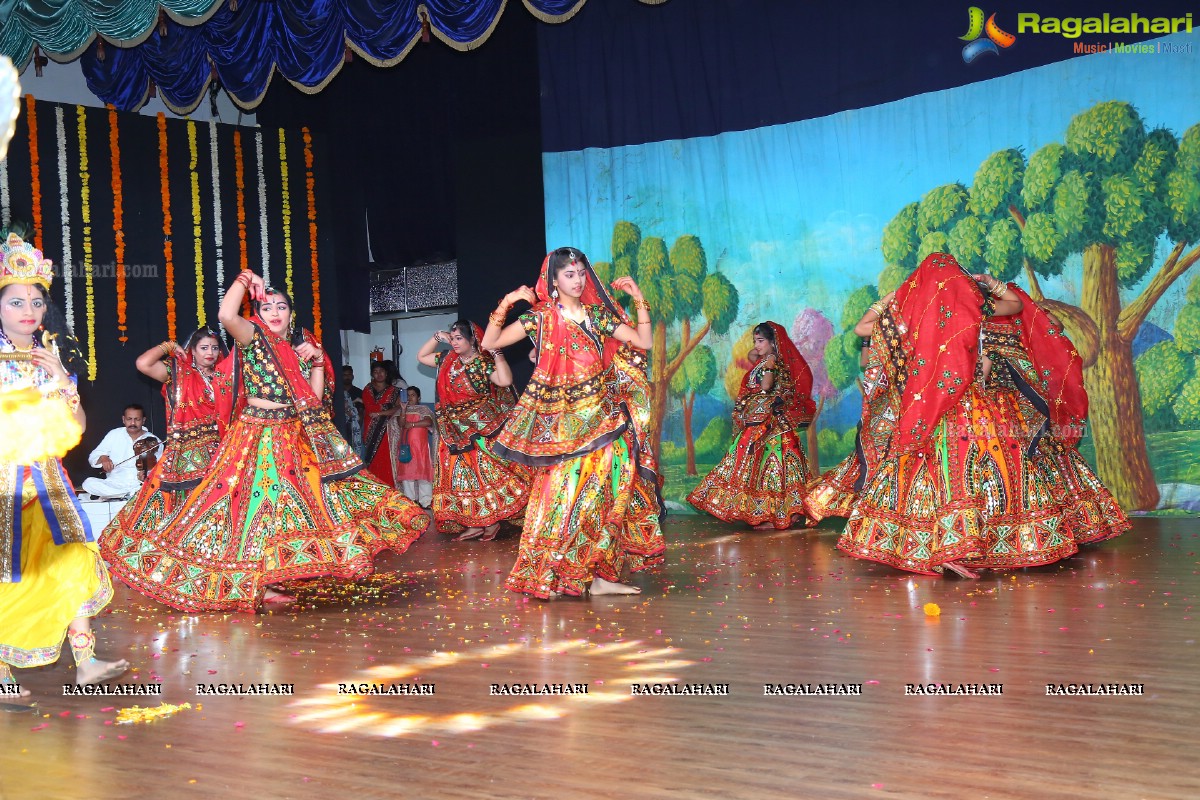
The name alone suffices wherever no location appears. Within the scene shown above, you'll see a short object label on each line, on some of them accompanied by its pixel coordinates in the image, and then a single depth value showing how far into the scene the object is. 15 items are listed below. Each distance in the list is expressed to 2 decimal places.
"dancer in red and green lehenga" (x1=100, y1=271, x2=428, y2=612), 4.69
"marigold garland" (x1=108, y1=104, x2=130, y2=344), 7.90
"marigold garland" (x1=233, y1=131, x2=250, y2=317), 8.61
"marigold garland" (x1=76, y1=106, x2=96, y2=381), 7.76
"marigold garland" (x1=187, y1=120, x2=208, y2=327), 8.34
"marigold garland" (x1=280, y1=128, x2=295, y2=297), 8.85
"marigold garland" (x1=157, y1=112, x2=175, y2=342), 8.17
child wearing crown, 3.33
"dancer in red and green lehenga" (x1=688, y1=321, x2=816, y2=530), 7.22
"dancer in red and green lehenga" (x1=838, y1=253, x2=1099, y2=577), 4.86
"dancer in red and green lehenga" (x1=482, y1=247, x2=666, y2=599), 4.65
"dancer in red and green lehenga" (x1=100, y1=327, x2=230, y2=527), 5.86
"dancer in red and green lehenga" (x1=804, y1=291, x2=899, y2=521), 5.16
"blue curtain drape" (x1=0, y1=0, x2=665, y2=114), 7.36
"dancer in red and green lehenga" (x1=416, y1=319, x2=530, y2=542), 7.12
